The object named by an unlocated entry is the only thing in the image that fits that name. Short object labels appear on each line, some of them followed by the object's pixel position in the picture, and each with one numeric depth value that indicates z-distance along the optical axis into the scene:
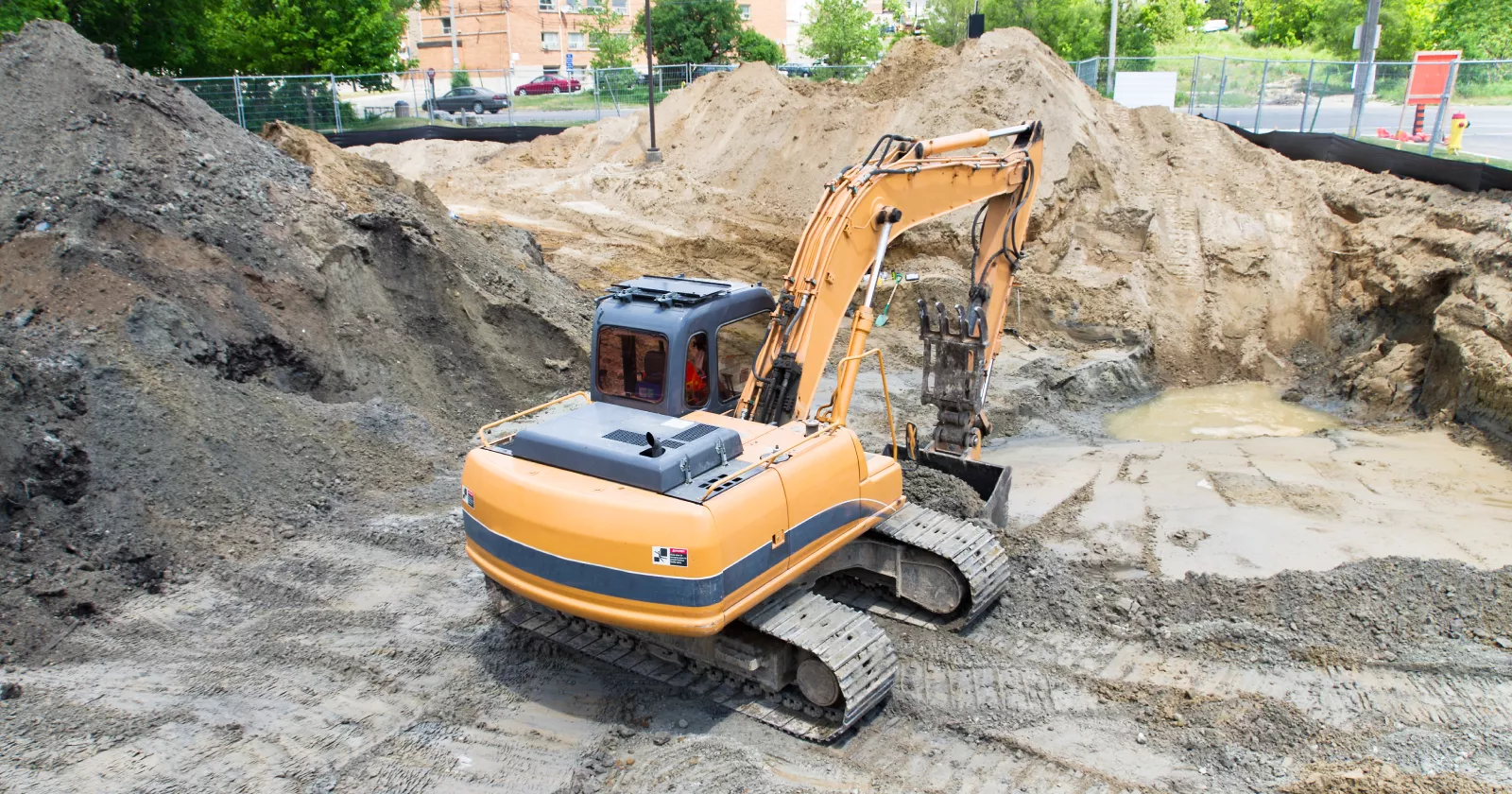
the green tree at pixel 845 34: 37.69
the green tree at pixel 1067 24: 33.91
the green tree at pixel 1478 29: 29.70
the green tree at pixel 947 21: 36.69
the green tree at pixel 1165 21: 39.06
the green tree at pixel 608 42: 39.69
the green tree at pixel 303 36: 27.80
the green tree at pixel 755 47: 38.22
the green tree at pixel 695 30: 37.28
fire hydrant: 15.45
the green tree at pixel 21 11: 19.23
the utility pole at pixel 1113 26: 28.78
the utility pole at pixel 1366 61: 16.69
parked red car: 38.78
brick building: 49.41
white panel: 21.95
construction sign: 15.63
